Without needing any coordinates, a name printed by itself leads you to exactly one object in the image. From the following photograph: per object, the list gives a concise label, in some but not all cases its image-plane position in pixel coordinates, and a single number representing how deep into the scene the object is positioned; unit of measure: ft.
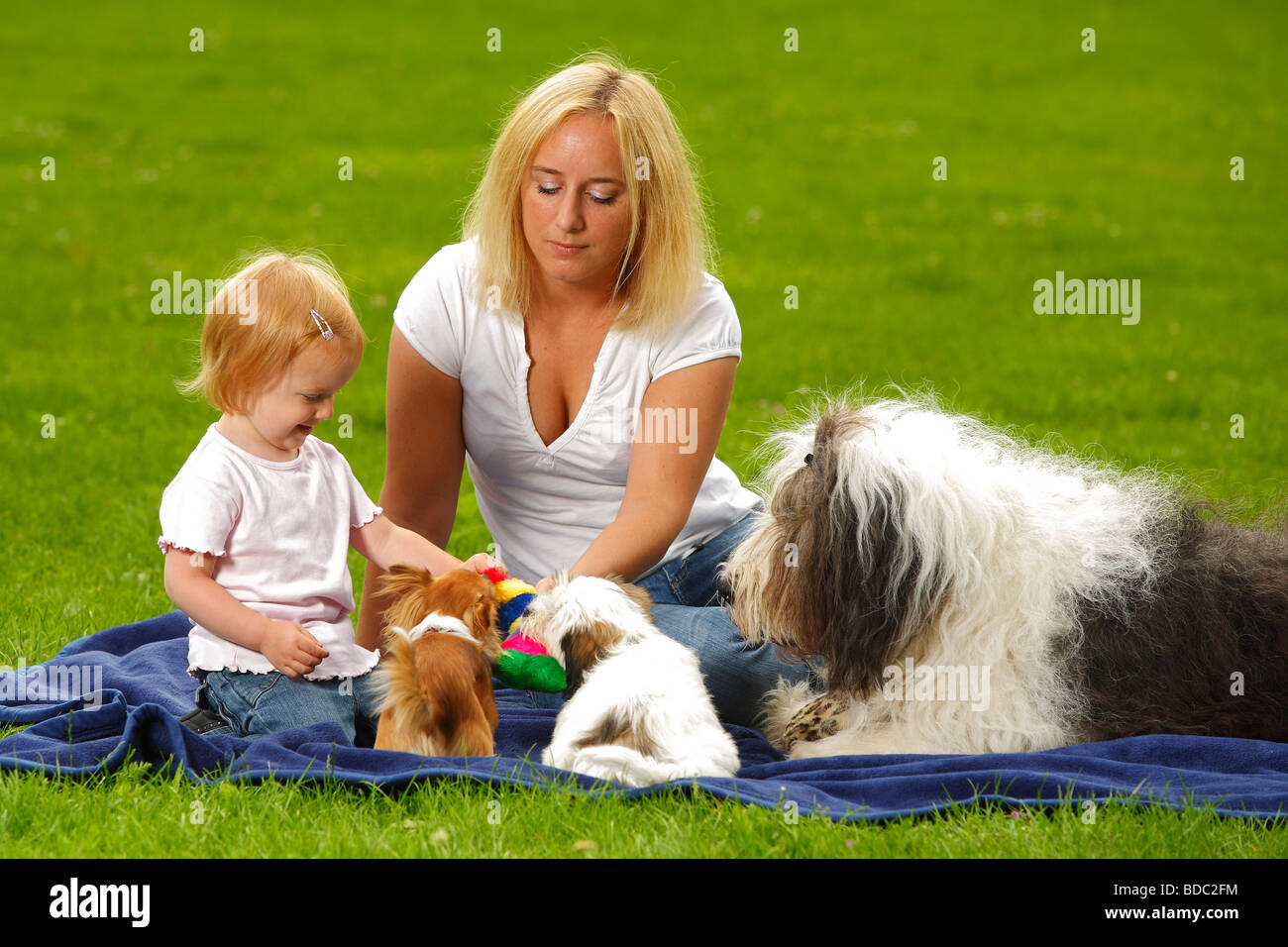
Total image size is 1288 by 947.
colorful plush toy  11.46
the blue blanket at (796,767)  11.28
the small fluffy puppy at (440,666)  11.41
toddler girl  12.36
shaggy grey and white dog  12.16
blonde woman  13.65
